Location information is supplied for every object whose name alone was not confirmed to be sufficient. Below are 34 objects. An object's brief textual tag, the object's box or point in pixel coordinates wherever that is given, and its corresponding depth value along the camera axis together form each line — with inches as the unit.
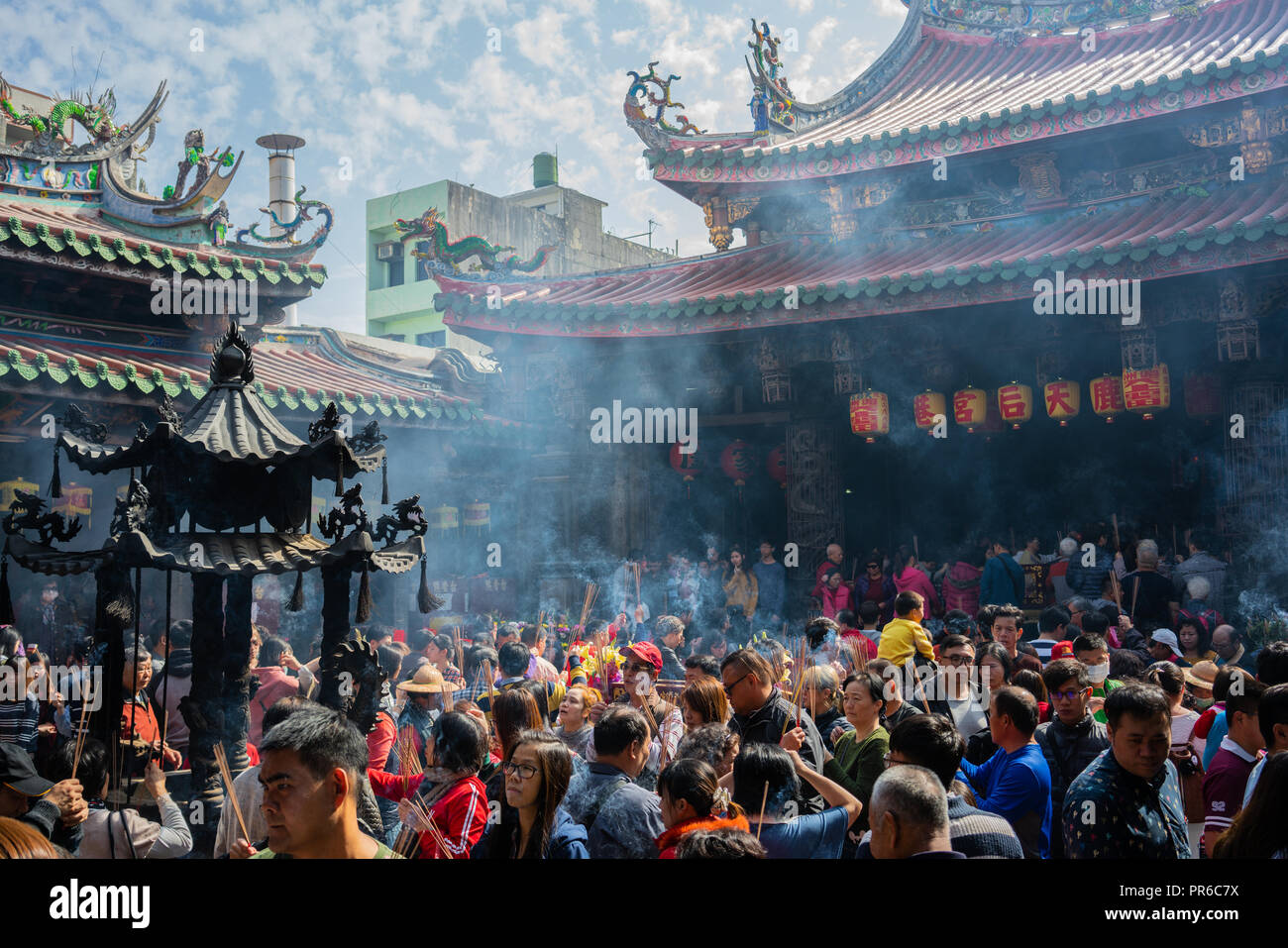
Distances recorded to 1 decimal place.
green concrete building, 1182.3
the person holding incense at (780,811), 133.8
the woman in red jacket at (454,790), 147.9
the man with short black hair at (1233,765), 153.2
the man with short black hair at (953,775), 124.6
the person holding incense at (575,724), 194.2
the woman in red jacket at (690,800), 122.0
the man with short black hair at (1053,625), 304.2
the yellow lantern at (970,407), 438.3
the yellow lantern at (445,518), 504.7
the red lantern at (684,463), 501.7
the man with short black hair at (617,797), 134.1
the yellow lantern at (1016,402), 424.5
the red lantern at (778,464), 499.5
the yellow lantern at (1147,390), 393.4
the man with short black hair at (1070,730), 173.3
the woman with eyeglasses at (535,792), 136.2
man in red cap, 199.0
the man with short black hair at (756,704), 182.2
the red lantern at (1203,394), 403.5
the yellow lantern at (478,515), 516.7
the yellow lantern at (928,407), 441.4
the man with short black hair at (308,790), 104.9
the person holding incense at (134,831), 145.3
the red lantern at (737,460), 500.7
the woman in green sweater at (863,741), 170.2
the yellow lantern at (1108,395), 412.2
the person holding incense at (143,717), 207.4
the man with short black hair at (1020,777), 156.9
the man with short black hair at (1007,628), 279.9
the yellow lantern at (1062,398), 418.9
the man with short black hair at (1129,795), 130.5
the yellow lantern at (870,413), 439.5
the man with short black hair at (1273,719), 140.9
